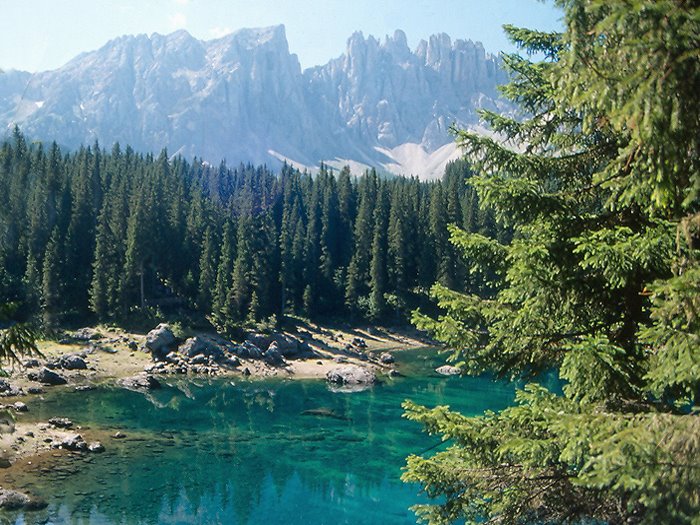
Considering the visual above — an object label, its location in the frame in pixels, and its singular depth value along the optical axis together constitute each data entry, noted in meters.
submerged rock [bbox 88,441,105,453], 31.86
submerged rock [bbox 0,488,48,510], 23.84
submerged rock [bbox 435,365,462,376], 58.09
